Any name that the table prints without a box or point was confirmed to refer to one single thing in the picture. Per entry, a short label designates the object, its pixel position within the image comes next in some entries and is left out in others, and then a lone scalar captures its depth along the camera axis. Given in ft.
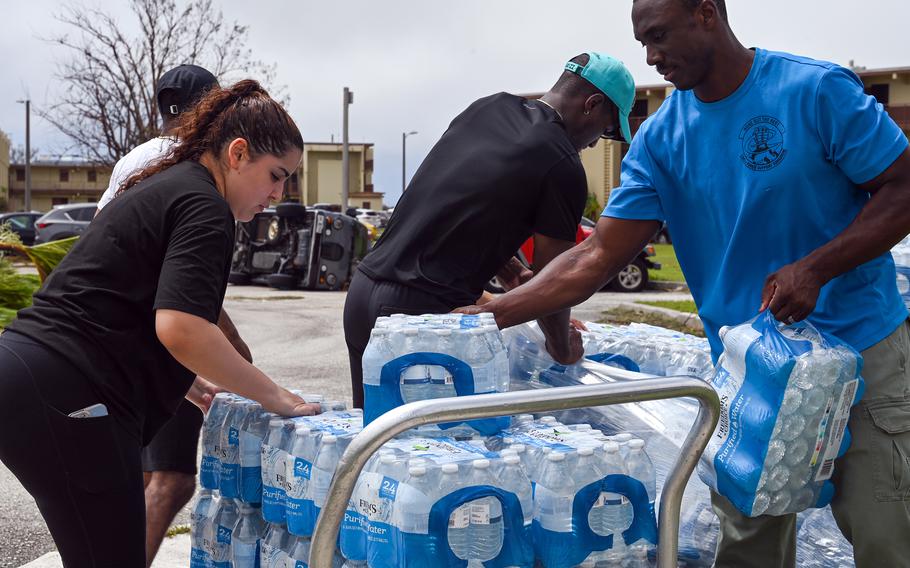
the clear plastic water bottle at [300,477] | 9.12
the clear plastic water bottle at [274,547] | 9.57
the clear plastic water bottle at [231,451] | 10.37
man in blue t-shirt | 8.73
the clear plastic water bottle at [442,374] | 9.11
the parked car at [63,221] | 96.07
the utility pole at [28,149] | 152.19
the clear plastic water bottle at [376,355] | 9.11
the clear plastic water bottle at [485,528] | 7.80
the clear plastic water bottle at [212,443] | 10.78
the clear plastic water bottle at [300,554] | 9.14
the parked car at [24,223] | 110.34
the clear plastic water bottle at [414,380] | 9.11
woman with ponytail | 8.00
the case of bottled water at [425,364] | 9.10
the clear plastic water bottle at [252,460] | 10.11
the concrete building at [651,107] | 141.65
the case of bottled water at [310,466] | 9.00
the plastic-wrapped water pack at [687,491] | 11.11
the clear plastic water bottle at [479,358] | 9.14
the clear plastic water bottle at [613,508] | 8.28
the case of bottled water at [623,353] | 13.09
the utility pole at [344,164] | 82.23
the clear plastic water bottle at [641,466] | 8.64
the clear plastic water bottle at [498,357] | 9.27
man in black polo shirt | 11.06
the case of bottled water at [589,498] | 8.14
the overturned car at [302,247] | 60.85
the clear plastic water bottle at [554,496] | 8.14
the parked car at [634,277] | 63.00
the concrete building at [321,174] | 234.79
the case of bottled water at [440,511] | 7.72
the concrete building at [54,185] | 268.82
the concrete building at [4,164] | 249.34
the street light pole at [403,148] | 204.74
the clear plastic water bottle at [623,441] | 8.63
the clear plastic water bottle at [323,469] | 8.98
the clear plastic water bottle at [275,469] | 9.59
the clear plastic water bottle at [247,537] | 10.16
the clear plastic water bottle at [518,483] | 8.09
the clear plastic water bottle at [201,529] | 10.91
